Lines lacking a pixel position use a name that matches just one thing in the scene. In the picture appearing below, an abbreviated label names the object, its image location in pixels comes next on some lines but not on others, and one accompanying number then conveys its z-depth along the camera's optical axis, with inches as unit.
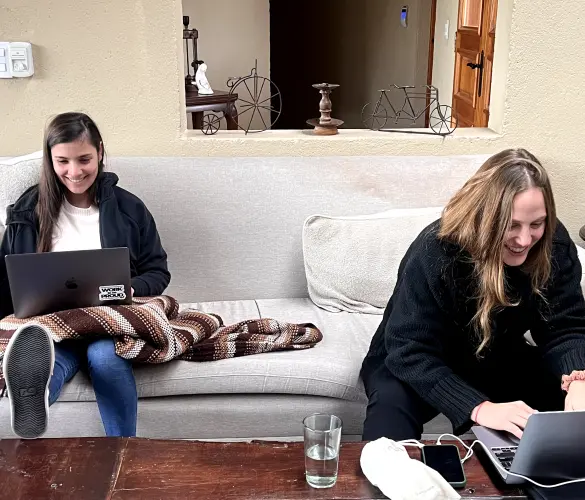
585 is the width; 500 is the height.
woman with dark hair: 69.6
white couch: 91.2
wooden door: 139.0
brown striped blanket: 70.4
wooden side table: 126.3
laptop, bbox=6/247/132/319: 69.3
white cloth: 45.8
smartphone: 49.1
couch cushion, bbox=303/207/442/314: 88.2
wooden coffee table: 48.6
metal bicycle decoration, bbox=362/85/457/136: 102.4
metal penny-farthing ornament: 158.6
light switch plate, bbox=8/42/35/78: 95.1
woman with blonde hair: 59.5
